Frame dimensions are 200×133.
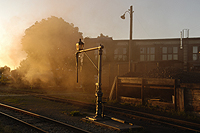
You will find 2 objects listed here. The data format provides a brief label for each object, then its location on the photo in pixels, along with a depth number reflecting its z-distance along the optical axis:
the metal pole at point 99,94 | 9.27
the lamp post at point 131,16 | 19.16
